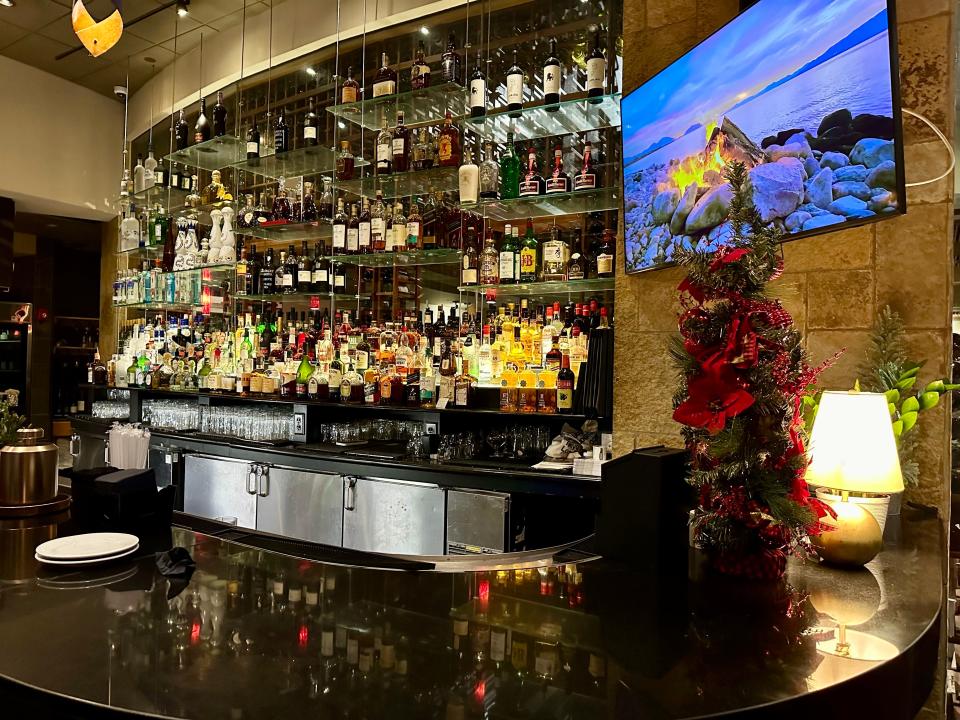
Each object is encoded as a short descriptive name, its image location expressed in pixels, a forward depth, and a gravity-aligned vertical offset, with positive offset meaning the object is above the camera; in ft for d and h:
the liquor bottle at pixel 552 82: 11.34 +5.20
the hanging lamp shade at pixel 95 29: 8.66 +4.63
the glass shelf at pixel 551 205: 11.57 +3.28
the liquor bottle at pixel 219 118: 17.71 +6.99
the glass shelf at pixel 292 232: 15.90 +3.63
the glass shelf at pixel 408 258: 13.66 +2.59
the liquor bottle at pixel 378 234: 13.76 +3.04
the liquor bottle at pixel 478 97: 12.11 +5.26
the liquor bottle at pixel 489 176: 12.70 +3.98
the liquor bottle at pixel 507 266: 12.15 +2.12
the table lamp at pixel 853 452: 5.11 -0.54
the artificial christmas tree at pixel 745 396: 4.41 -0.09
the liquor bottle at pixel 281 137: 16.19 +5.95
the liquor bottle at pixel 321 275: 15.62 +2.44
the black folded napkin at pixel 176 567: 4.59 -1.41
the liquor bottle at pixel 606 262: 11.16 +2.04
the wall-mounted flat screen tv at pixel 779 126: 6.14 +2.86
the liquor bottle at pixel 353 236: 14.05 +3.05
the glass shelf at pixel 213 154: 17.67 +6.19
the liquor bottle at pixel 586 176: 11.21 +3.53
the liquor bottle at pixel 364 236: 13.87 +3.00
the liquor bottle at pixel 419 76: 13.23 +6.16
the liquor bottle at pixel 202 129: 17.80 +6.73
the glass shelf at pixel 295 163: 16.05 +5.44
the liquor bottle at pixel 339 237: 14.15 +3.04
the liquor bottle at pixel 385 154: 13.53 +4.65
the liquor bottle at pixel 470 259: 12.77 +2.37
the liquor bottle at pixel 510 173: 12.39 +3.97
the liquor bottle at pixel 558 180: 11.44 +3.53
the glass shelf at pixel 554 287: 11.59 +1.73
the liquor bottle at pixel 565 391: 10.52 -0.17
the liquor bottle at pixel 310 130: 15.35 +5.83
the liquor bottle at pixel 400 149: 13.42 +4.72
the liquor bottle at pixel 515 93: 11.86 +5.25
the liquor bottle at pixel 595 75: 11.05 +5.19
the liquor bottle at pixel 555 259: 11.71 +2.19
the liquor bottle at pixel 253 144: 16.61 +5.91
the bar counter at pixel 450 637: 3.00 -1.45
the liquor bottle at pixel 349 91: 13.92 +6.13
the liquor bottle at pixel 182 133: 19.24 +7.24
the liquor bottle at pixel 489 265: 12.34 +2.17
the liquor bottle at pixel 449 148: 13.08 +4.65
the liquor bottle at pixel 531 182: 11.67 +3.54
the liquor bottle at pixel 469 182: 12.21 +3.70
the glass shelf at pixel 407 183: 13.48 +4.19
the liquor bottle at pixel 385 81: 13.55 +6.24
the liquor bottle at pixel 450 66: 13.05 +6.31
